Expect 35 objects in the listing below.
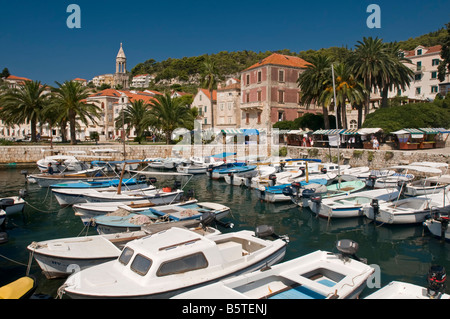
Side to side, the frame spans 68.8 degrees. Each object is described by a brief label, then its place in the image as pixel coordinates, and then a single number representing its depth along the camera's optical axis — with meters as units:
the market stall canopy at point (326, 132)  42.20
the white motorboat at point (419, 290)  7.83
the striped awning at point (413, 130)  35.90
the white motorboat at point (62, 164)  33.28
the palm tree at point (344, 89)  41.72
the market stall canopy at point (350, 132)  39.05
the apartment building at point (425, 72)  64.31
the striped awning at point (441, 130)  37.53
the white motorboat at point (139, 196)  19.58
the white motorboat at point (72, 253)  10.80
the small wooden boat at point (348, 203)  18.44
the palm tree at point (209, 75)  60.78
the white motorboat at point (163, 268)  8.41
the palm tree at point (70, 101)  46.28
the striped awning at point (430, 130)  36.69
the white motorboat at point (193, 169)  38.46
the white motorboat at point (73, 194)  21.09
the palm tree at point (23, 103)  46.66
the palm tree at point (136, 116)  55.08
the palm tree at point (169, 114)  50.69
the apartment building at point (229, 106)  63.28
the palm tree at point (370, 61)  42.03
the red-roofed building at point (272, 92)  53.91
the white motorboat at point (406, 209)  17.03
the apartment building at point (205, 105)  68.50
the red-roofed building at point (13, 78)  116.07
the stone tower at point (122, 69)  124.56
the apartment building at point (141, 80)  163.50
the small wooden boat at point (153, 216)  14.49
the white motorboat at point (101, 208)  16.97
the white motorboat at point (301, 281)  7.89
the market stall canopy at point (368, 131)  38.01
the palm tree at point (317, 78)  44.31
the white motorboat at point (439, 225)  14.79
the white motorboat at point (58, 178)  28.83
